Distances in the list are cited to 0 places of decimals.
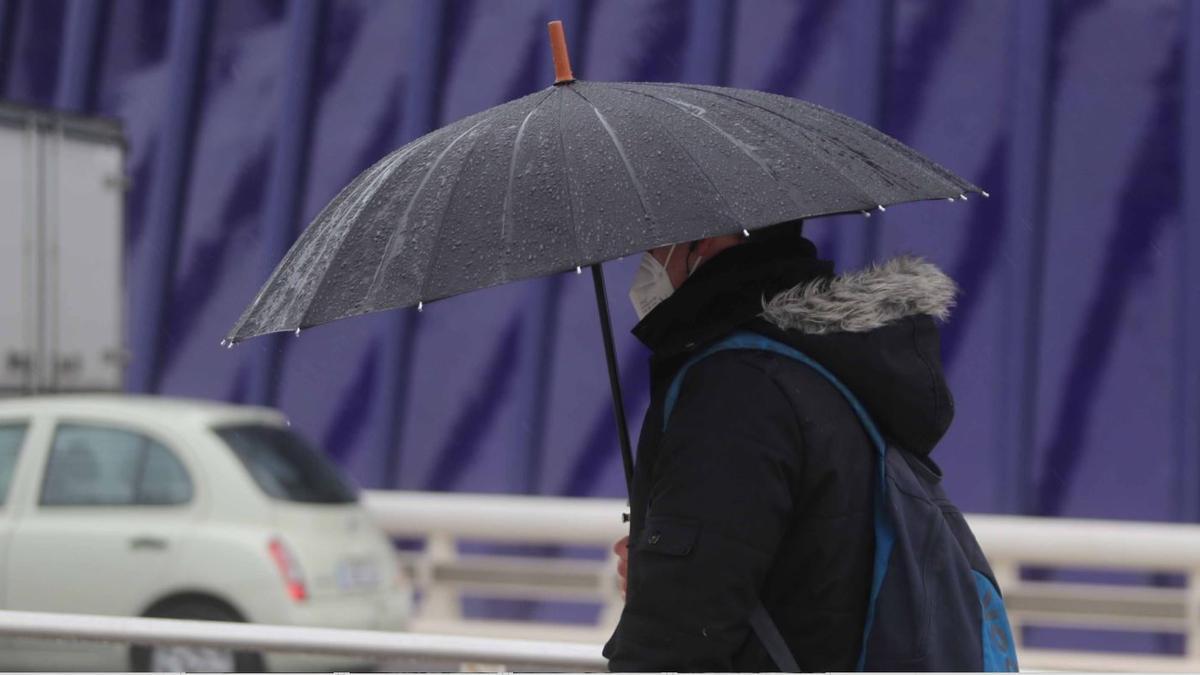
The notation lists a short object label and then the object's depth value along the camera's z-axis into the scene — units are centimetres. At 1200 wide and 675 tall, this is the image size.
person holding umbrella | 446
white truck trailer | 1945
